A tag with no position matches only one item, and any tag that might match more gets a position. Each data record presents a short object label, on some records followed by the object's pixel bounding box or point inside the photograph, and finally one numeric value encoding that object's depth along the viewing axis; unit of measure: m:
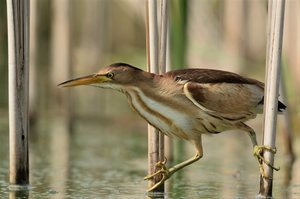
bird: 10.71
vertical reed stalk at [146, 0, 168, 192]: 11.12
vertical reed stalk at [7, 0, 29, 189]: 11.30
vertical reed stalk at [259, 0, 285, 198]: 10.62
